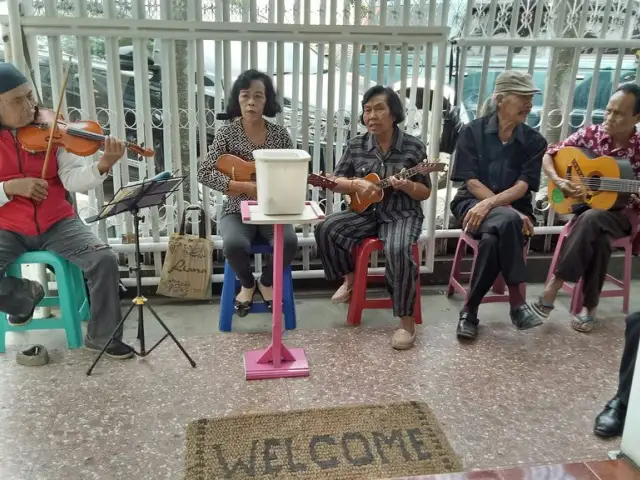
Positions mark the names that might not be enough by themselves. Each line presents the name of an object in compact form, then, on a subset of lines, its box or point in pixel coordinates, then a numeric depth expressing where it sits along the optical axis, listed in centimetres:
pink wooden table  231
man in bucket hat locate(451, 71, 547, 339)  290
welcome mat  196
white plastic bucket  223
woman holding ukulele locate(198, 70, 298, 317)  285
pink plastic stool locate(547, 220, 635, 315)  313
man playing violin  250
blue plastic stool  292
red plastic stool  299
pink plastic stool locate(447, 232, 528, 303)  319
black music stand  228
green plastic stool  261
